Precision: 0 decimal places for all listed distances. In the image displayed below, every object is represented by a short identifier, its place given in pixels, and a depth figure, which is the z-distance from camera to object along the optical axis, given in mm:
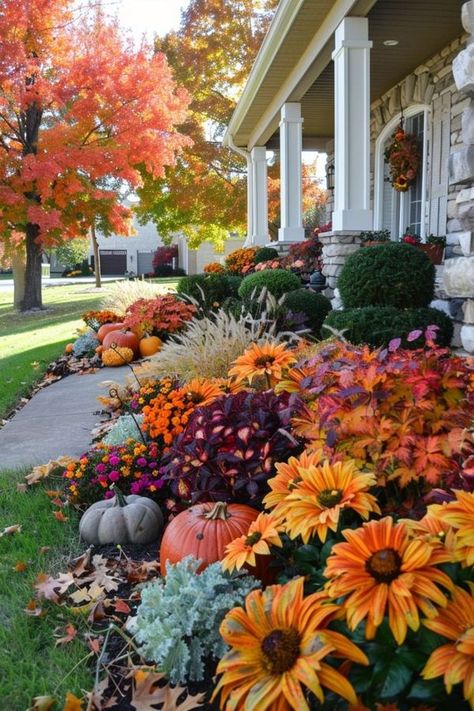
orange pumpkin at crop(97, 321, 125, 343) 7874
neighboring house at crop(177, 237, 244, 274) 36000
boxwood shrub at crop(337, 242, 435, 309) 5379
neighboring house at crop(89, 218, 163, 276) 48969
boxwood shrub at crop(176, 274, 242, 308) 9648
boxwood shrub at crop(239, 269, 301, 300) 7910
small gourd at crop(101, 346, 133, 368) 6965
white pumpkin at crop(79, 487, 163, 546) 2881
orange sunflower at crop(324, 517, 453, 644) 1404
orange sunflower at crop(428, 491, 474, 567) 1485
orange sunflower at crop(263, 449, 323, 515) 2104
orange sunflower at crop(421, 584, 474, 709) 1296
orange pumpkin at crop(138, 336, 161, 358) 7203
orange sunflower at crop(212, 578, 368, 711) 1358
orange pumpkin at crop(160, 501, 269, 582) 2357
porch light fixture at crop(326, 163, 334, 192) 14367
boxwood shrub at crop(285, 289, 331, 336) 6867
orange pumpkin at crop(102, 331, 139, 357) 7215
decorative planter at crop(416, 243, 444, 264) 8406
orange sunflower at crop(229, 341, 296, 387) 3145
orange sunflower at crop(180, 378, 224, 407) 3645
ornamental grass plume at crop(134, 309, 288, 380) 4445
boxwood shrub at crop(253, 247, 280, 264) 11961
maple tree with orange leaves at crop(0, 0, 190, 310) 12969
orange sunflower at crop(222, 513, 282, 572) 1891
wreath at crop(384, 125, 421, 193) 9578
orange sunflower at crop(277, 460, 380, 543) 1804
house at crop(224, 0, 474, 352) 7027
